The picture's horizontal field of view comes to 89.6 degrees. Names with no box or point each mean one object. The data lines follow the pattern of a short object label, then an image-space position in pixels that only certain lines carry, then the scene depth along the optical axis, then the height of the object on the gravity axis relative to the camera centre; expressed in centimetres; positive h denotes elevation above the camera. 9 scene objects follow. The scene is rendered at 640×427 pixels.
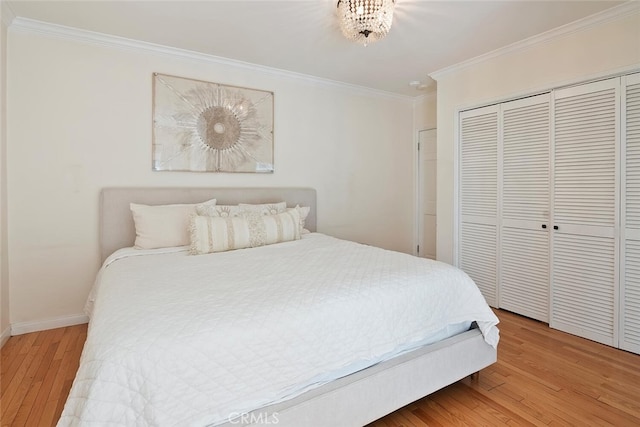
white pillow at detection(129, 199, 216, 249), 250 -14
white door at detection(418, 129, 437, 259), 429 +25
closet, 226 +5
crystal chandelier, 189 +116
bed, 104 -52
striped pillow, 235 -17
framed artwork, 289 +78
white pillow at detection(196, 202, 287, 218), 264 +0
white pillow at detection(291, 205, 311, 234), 292 -4
